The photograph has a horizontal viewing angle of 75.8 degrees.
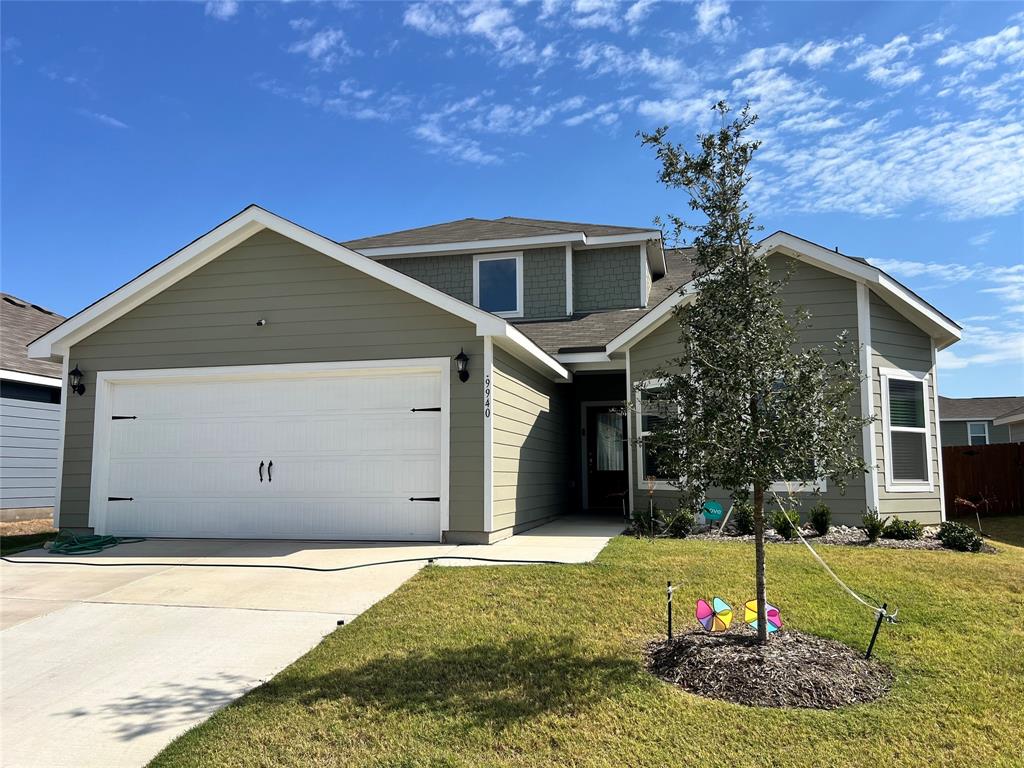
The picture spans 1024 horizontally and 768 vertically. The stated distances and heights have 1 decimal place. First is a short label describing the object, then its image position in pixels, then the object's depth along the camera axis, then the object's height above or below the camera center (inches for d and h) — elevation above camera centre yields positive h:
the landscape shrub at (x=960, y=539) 318.0 -43.2
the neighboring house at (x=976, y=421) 1157.7 +50.7
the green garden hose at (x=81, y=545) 329.7 -50.3
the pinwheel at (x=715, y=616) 182.1 -46.2
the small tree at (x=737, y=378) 163.9 +18.4
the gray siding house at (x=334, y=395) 345.1 +29.2
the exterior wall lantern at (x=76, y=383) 387.2 +37.0
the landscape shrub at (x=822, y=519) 345.4 -36.8
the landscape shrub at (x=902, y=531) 337.7 -41.9
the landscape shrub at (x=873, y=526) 330.6 -38.6
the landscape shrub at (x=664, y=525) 361.4 -42.6
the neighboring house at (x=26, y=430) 494.9 +12.2
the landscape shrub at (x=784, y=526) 337.7 -40.0
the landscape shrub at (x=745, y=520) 358.3 -39.0
